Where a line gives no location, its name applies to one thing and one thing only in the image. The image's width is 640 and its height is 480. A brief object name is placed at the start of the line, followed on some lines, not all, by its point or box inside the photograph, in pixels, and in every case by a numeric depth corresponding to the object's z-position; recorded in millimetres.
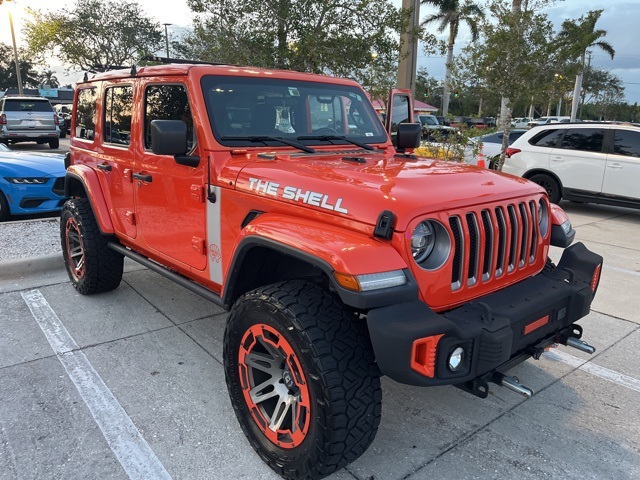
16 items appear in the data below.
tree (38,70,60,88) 69625
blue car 7004
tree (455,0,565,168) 10375
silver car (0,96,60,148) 17062
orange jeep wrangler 2191
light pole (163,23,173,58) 33362
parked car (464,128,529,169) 10891
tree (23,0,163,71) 27625
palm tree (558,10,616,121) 10469
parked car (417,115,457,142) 10696
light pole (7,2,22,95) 26894
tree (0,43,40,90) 54256
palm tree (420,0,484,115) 39688
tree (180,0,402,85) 8680
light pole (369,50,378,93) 9059
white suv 8484
